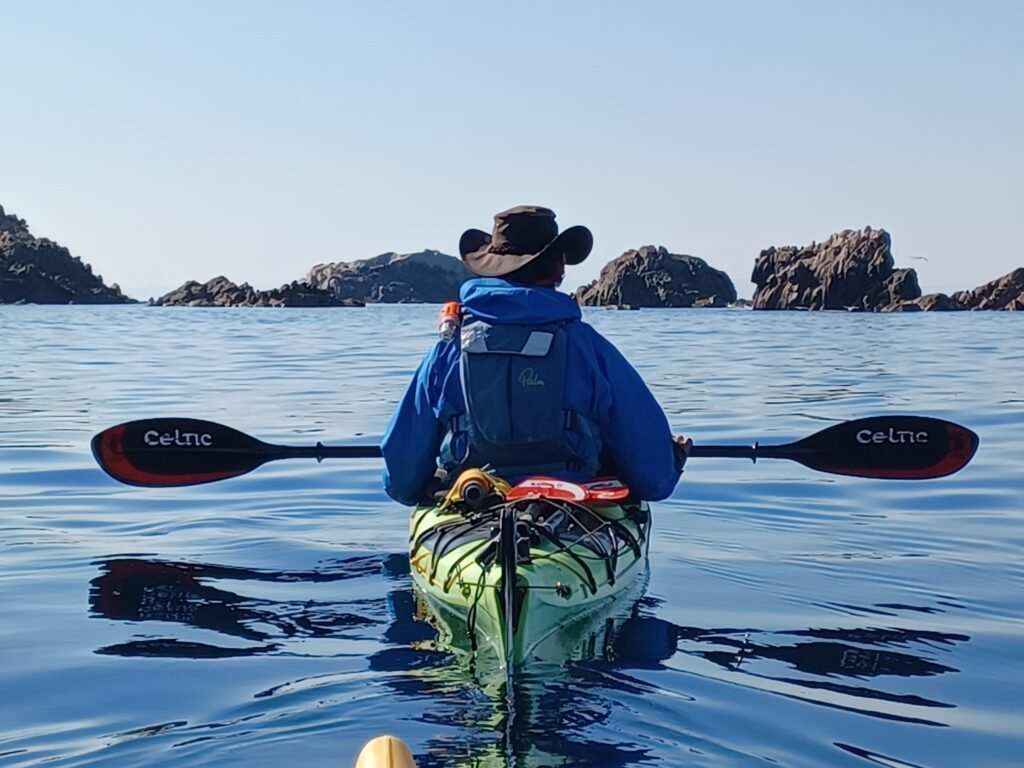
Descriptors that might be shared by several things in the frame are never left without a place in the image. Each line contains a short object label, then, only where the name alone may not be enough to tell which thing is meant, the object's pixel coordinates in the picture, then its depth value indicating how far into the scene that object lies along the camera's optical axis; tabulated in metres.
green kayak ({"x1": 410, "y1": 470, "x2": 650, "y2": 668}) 5.20
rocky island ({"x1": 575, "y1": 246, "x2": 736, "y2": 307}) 116.56
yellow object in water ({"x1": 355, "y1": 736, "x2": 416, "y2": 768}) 3.56
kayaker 6.20
